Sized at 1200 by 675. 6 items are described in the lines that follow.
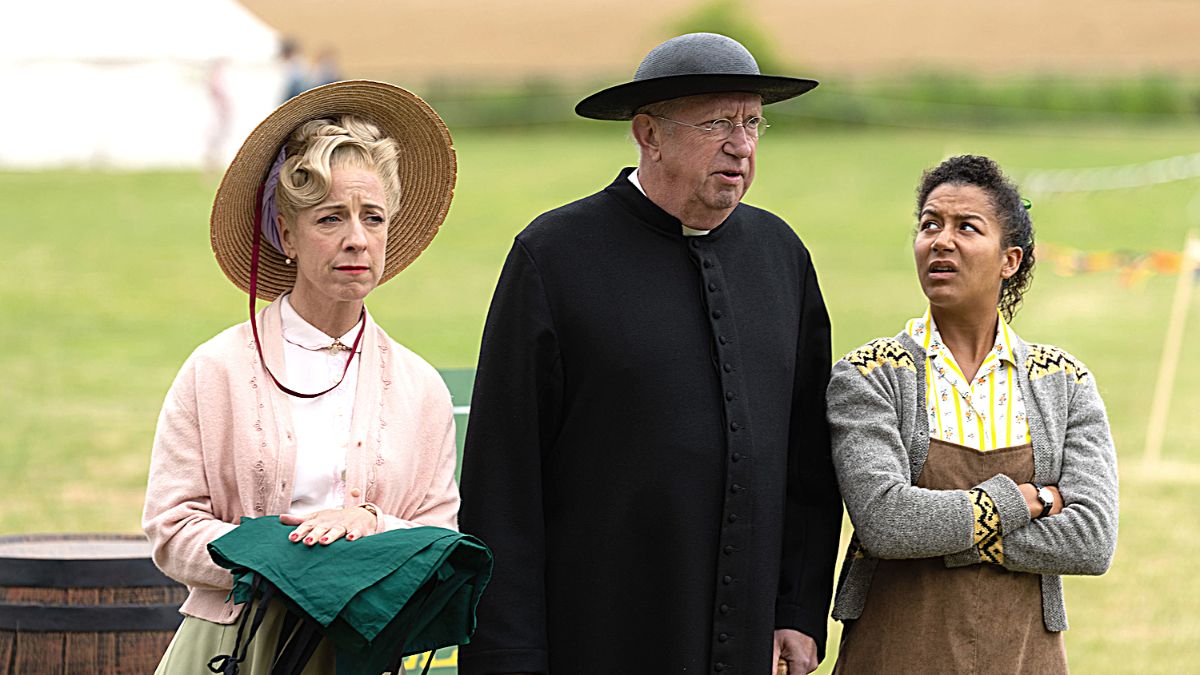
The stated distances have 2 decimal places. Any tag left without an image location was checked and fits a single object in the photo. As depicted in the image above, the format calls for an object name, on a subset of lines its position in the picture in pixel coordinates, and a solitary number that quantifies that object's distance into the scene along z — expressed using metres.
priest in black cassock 5.96
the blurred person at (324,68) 49.77
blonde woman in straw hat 5.63
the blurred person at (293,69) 47.78
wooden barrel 7.09
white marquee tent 53.12
